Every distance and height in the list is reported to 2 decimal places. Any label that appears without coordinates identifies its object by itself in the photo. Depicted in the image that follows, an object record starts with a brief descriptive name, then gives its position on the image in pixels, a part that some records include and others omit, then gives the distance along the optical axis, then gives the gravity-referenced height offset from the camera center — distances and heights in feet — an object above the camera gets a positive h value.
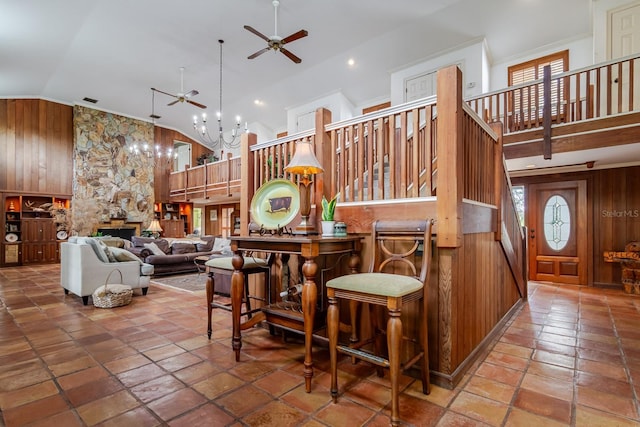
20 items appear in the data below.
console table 6.71 -1.18
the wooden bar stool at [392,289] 5.48 -1.43
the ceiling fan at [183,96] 22.45 +8.78
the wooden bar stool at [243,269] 9.36 -1.72
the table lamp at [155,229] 29.89 -1.47
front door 19.36 -1.16
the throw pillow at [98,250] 15.20 -1.79
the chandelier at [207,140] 38.48 +10.13
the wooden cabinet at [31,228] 28.09 -1.38
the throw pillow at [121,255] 16.19 -2.18
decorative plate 8.77 +0.28
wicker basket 13.50 -3.62
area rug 17.97 -4.36
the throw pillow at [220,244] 23.99 -2.37
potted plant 7.81 -0.11
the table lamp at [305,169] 7.82 +1.14
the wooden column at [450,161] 6.70 +1.15
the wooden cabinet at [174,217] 39.47 -0.45
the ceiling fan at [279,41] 16.28 +9.22
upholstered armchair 14.34 -2.66
